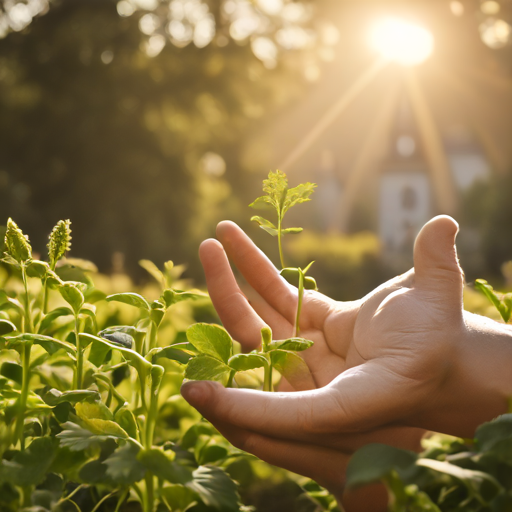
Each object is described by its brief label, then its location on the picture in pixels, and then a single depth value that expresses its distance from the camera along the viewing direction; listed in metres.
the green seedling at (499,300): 0.44
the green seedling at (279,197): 0.41
